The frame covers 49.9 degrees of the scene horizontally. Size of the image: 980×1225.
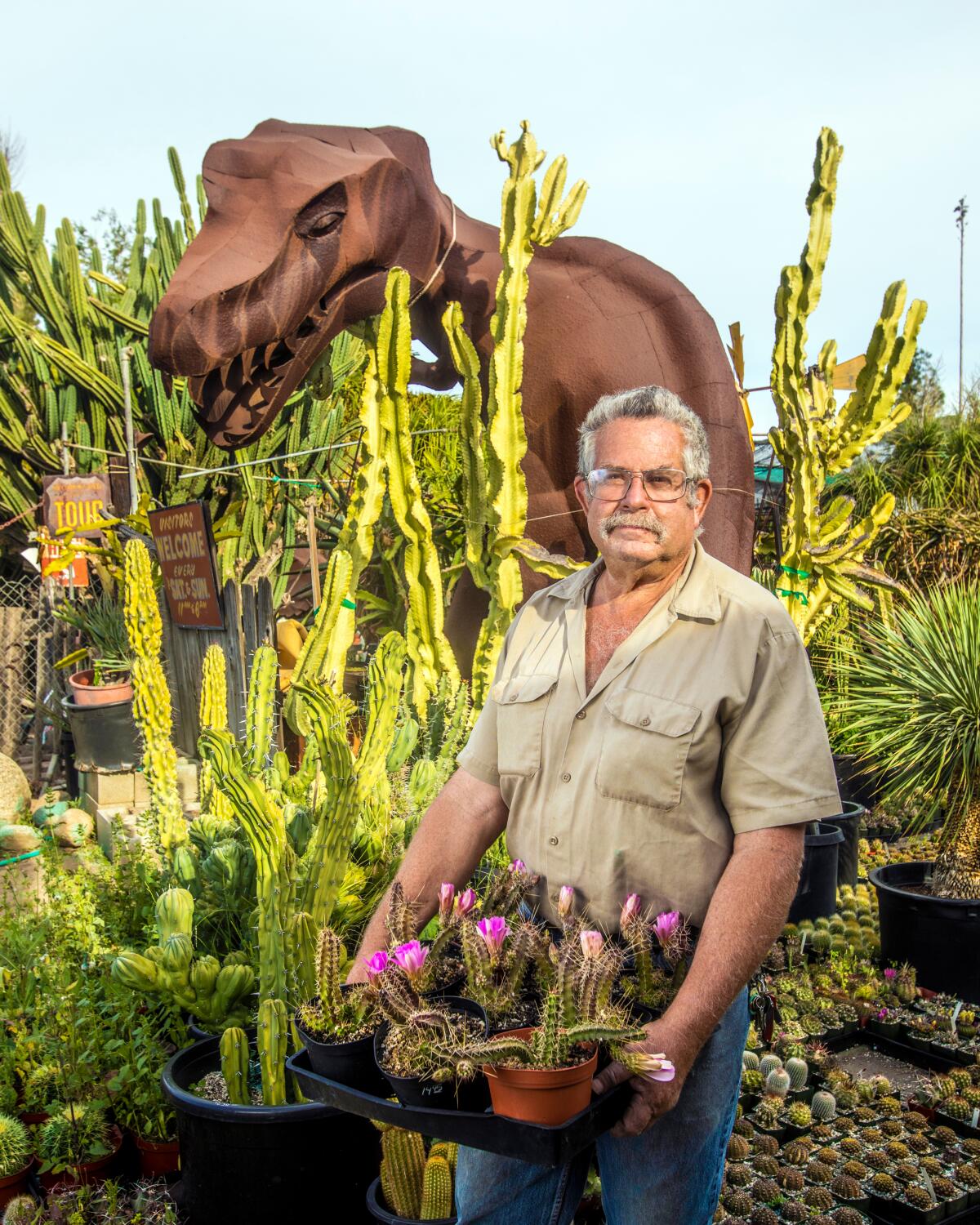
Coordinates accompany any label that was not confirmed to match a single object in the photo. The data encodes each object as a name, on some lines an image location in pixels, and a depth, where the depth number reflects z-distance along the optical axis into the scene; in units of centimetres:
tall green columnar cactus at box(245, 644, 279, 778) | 404
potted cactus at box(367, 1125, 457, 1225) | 220
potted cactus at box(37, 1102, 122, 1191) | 270
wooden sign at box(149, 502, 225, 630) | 573
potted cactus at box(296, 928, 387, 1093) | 158
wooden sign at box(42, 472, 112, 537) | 848
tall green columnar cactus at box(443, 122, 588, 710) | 463
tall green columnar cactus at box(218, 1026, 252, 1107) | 238
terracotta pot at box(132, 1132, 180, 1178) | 275
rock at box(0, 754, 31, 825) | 710
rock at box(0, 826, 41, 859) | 549
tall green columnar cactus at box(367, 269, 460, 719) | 513
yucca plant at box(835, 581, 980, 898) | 446
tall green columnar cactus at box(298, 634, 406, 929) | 246
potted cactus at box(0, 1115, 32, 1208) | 272
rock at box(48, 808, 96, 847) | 644
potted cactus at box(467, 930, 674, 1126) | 136
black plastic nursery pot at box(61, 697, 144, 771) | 714
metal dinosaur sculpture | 425
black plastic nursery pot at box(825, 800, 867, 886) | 564
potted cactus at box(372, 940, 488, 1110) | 143
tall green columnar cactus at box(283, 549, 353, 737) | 503
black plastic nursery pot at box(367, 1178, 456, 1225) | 221
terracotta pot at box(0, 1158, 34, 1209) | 272
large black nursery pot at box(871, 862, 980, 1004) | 424
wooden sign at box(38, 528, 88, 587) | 747
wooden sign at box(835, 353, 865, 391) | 683
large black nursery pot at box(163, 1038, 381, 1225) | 228
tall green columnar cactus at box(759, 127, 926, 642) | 620
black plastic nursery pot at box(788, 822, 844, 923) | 494
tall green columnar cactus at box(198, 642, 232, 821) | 469
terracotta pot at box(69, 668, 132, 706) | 728
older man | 166
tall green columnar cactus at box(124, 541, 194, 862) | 446
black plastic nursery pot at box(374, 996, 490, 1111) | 145
